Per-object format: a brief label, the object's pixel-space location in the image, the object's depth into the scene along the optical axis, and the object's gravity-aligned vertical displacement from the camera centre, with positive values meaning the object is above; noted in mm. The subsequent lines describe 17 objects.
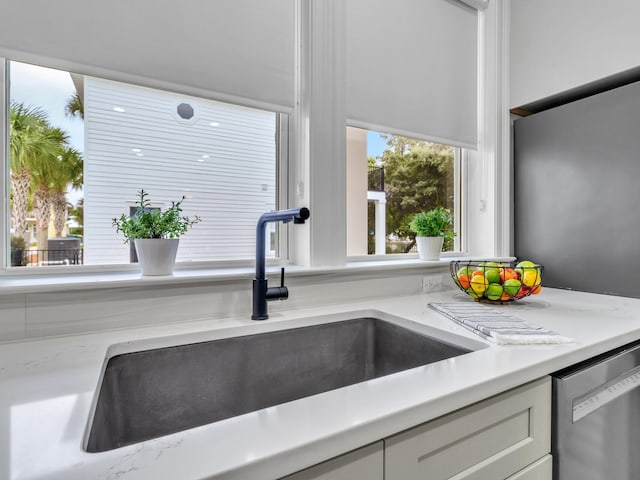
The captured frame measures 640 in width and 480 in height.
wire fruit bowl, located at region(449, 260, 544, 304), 1322 -153
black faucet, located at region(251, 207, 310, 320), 1124 -151
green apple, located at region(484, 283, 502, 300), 1322 -183
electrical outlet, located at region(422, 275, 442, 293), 1618 -192
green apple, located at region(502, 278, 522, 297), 1309 -164
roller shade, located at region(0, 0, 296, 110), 993 +620
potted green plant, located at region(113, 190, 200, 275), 1075 +8
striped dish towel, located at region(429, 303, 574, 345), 889 -231
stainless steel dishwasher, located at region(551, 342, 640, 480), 808 -439
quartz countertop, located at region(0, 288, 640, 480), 439 -267
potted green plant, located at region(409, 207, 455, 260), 1688 +44
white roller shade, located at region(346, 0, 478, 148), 1563 +819
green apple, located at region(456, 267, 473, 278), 1396 -118
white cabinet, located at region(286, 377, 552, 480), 547 -361
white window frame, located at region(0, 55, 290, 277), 1038 +87
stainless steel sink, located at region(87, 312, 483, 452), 824 -354
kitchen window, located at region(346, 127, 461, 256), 1728 +272
